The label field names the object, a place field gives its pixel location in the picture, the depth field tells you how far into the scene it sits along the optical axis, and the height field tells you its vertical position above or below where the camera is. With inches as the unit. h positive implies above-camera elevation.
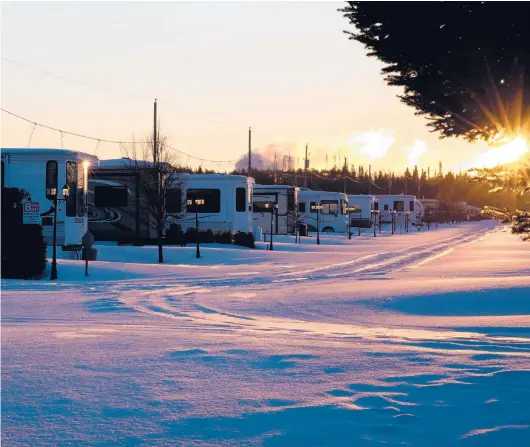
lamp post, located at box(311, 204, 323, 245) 2037.4 +27.2
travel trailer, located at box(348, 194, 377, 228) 2618.1 +24.9
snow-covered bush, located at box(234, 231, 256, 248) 1379.2 -42.4
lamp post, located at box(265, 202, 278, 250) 1685.0 +24.5
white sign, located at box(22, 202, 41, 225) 844.6 +3.1
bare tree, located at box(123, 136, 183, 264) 1110.4 +47.4
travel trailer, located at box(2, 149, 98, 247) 971.9 +47.1
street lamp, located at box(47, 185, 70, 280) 792.3 -44.7
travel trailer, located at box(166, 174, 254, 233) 1387.8 +28.5
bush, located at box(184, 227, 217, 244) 1378.0 -37.6
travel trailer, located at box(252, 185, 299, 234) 1763.0 +34.0
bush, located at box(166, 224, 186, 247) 1344.7 -36.6
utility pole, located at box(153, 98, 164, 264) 1055.0 +36.5
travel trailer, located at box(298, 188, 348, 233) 2134.6 +20.3
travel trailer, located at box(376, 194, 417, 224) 2979.8 +46.4
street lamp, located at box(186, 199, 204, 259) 1256.8 +24.1
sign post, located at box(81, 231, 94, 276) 895.1 -30.2
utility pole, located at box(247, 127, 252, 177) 2118.6 +210.4
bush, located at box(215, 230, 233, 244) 1385.3 -40.9
